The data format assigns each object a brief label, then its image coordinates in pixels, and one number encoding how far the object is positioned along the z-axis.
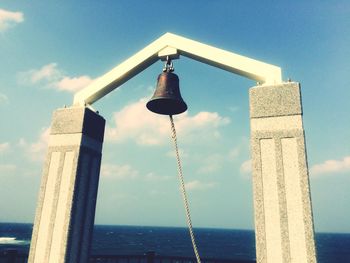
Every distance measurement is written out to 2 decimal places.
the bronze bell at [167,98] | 4.66
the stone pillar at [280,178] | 3.36
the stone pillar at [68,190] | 4.35
